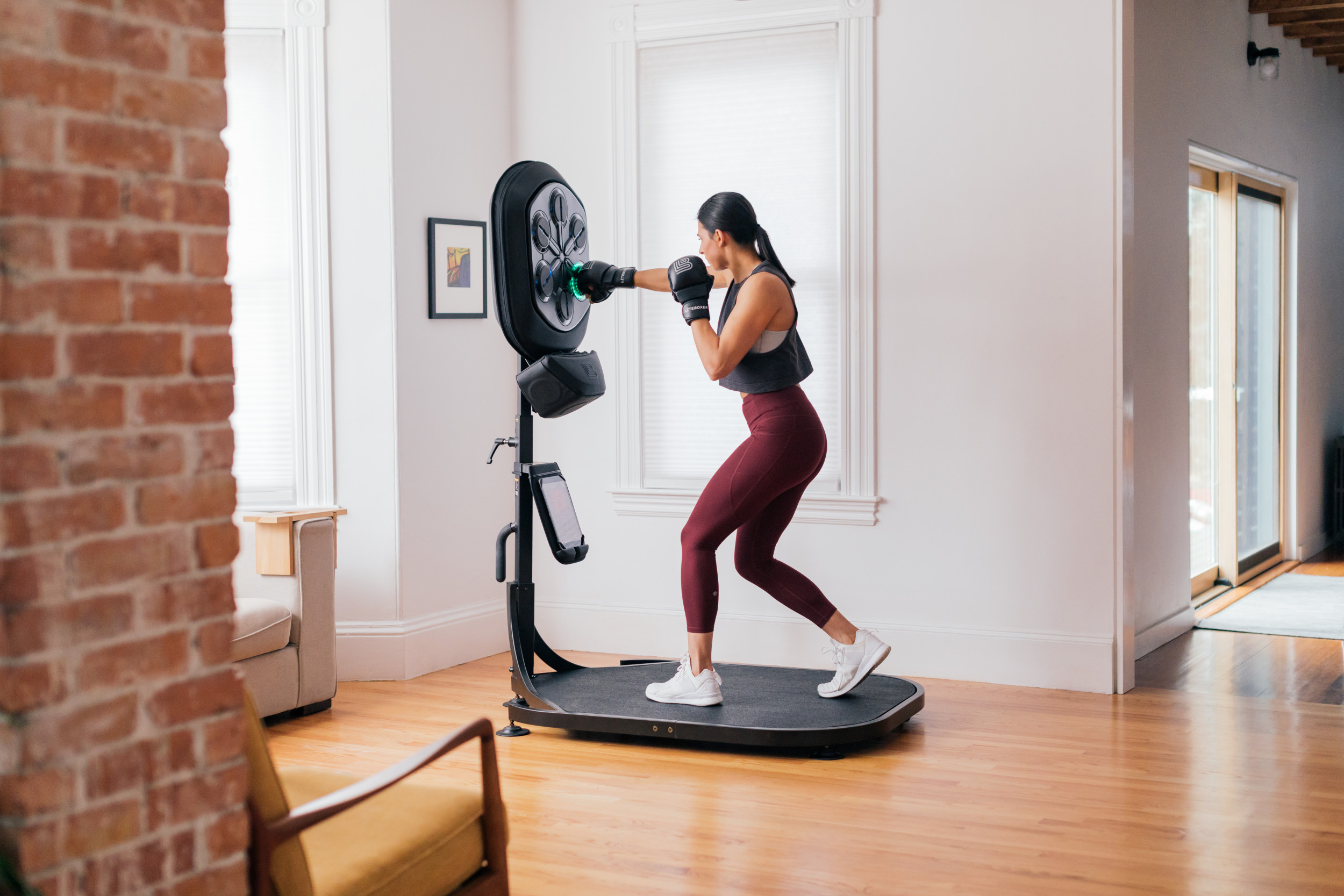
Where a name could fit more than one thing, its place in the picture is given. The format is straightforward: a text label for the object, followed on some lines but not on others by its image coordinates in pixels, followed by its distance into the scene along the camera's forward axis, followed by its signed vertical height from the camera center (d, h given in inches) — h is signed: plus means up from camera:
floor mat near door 212.7 -37.0
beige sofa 156.8 -27.0
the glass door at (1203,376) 239.3 +8.2
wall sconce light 243.4 +71.4
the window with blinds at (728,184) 189.2 +38.0
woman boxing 145.4 +0.7
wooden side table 163.3 -15.8
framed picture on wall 191.9 +25.4
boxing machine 144.3 -13.6
